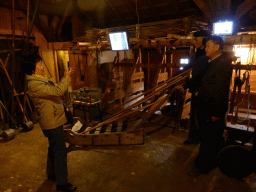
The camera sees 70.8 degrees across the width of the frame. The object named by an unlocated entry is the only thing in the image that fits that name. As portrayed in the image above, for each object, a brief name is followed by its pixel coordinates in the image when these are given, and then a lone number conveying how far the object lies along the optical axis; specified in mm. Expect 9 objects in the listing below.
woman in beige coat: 2854
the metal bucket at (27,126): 6075
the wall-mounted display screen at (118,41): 5824
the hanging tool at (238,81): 4238
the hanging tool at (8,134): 5375
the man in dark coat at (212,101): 3096
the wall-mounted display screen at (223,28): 5804
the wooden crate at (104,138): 4934
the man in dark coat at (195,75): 3535
